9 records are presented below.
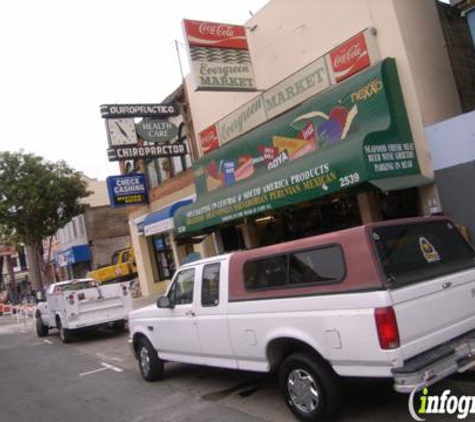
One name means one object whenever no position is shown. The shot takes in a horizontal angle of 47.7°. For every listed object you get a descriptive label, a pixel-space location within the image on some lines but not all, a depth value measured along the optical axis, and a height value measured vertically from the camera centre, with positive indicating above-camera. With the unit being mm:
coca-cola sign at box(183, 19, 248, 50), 14031 +6057
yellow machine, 28500 +757
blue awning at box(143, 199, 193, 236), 19094 +2130
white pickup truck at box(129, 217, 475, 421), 4664 -655
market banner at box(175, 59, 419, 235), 10547 +2124
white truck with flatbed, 14242 -431
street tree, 29547 +5772
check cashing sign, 21891 +3845
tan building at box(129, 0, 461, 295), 10961 +2735
